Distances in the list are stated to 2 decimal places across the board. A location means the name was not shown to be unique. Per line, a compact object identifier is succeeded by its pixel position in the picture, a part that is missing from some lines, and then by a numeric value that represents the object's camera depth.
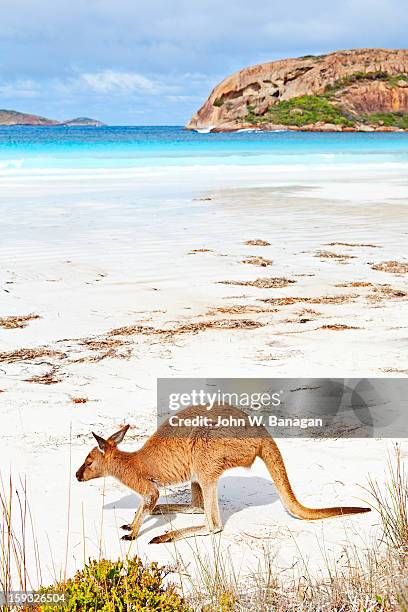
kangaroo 3.48
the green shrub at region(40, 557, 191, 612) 2.57
